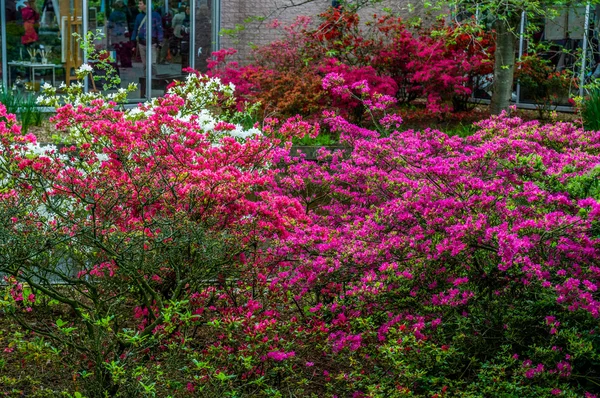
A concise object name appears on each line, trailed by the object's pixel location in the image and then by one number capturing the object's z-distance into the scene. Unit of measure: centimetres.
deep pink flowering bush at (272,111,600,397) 475
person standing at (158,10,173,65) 1691
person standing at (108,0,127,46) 1573
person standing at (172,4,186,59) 1725
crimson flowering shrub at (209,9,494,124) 1394
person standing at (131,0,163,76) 1625
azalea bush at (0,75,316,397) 466
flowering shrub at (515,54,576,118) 1633
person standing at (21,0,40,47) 1460
